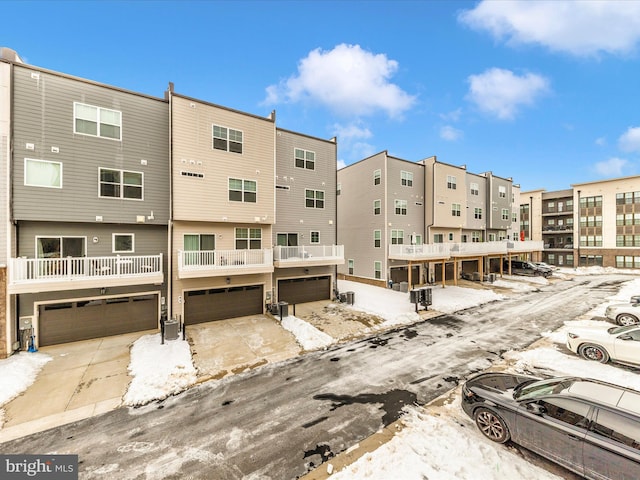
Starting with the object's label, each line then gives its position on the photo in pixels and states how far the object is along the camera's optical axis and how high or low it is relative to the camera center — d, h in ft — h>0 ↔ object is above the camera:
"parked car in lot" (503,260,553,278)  97.19 -11.71
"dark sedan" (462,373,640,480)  14.20 -11.55
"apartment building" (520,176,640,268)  113.19 +8.04
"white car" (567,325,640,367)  29.14 -12.45
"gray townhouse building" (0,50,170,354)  34.14 +4.97
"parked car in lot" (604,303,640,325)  41.50 -12.30
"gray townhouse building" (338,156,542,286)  74.18 +5.74
